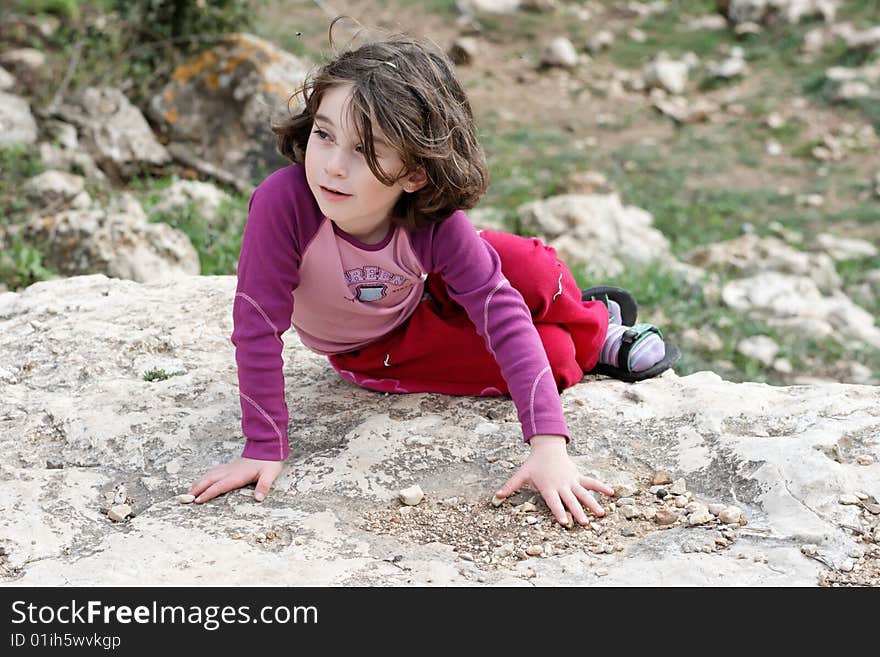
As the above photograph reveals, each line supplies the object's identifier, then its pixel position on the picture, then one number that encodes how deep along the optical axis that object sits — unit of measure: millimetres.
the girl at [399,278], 2281
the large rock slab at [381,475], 2014
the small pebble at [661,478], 2352
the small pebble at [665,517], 2191
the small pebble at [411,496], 2271
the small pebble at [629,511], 2229
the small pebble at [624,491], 2311
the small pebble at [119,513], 2229
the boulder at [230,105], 6070
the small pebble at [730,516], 2158
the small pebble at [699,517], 2164
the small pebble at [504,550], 2098
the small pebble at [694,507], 2219
